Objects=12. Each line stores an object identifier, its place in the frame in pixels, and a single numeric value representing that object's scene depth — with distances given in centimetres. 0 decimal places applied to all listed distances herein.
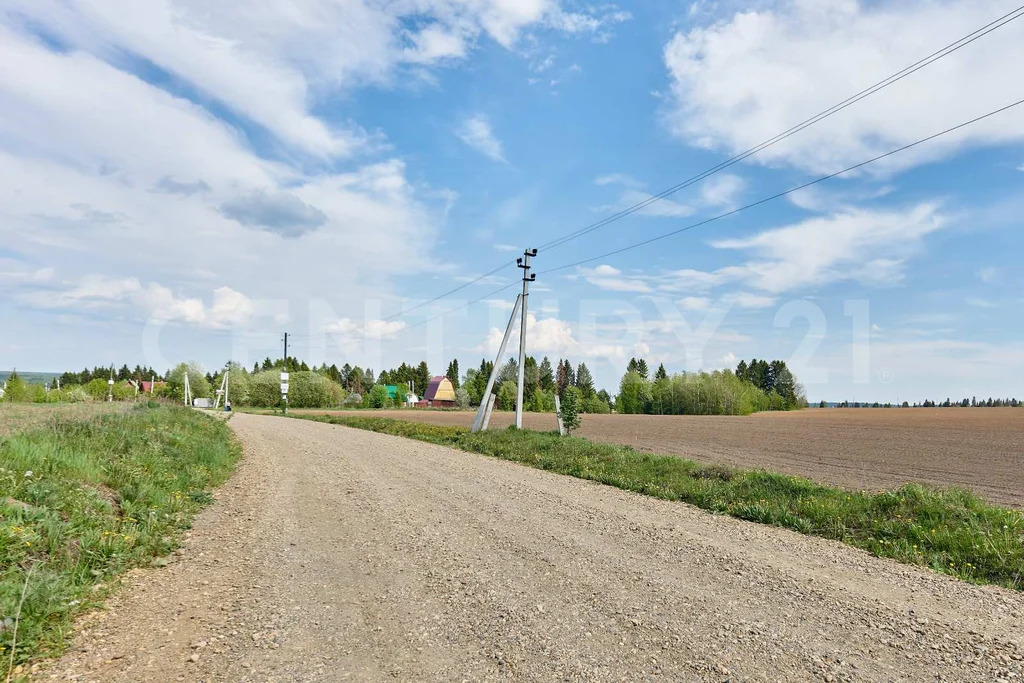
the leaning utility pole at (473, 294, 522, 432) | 2440
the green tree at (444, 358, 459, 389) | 13844
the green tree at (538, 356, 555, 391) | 11744
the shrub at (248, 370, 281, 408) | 10181
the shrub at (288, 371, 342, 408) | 10281
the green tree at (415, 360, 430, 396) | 14100
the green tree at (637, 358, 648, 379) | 11921
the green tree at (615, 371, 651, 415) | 10415
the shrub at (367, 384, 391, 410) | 10831
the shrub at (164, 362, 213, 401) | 8925
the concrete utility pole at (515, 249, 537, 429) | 2427
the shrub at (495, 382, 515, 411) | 10431
